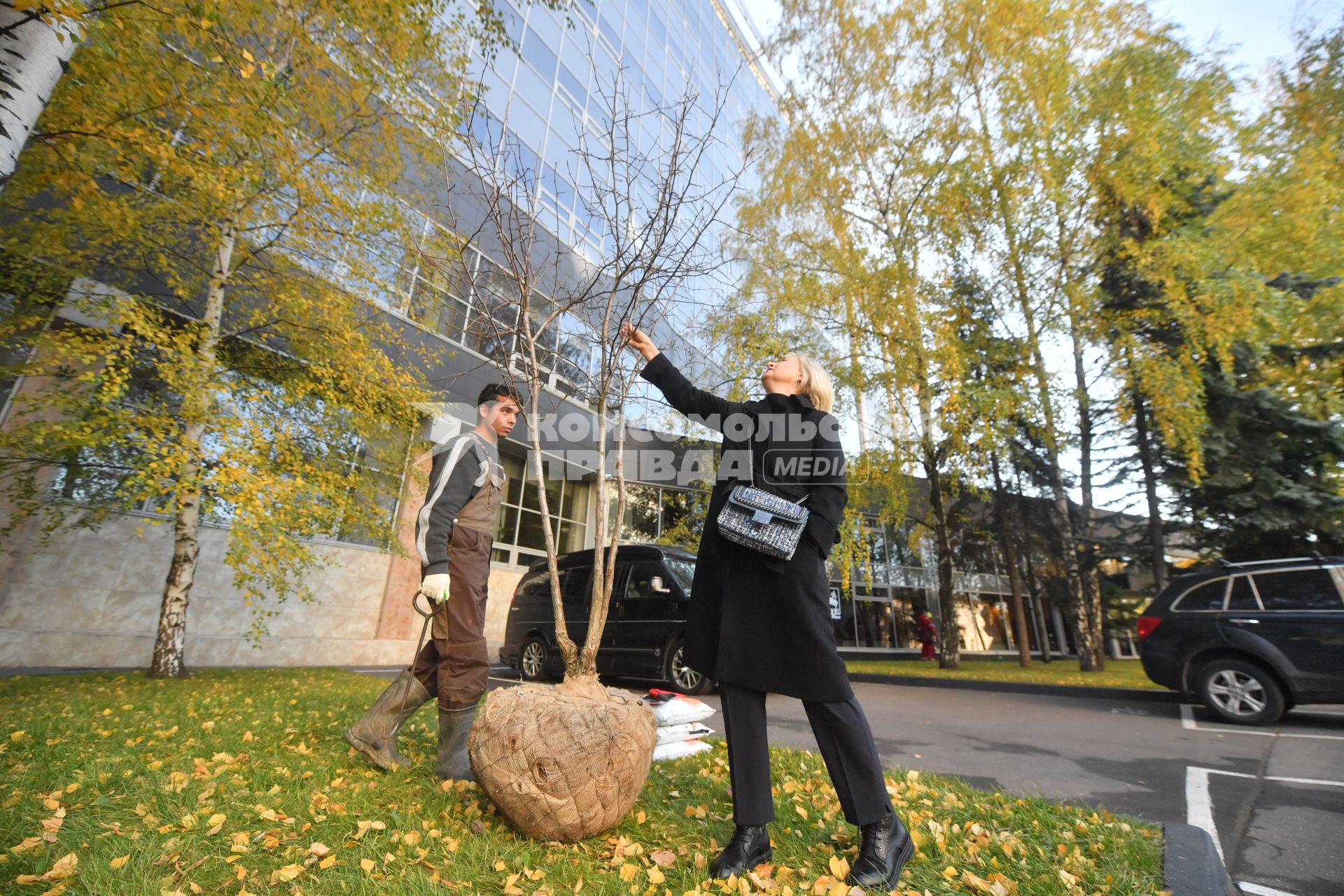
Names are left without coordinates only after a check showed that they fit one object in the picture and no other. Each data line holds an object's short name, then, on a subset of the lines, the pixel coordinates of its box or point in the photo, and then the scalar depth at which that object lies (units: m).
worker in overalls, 2.95
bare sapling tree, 2.14
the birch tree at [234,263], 4.91
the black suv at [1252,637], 5.78
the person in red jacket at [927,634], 20.50
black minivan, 7.70
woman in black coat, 2.09
